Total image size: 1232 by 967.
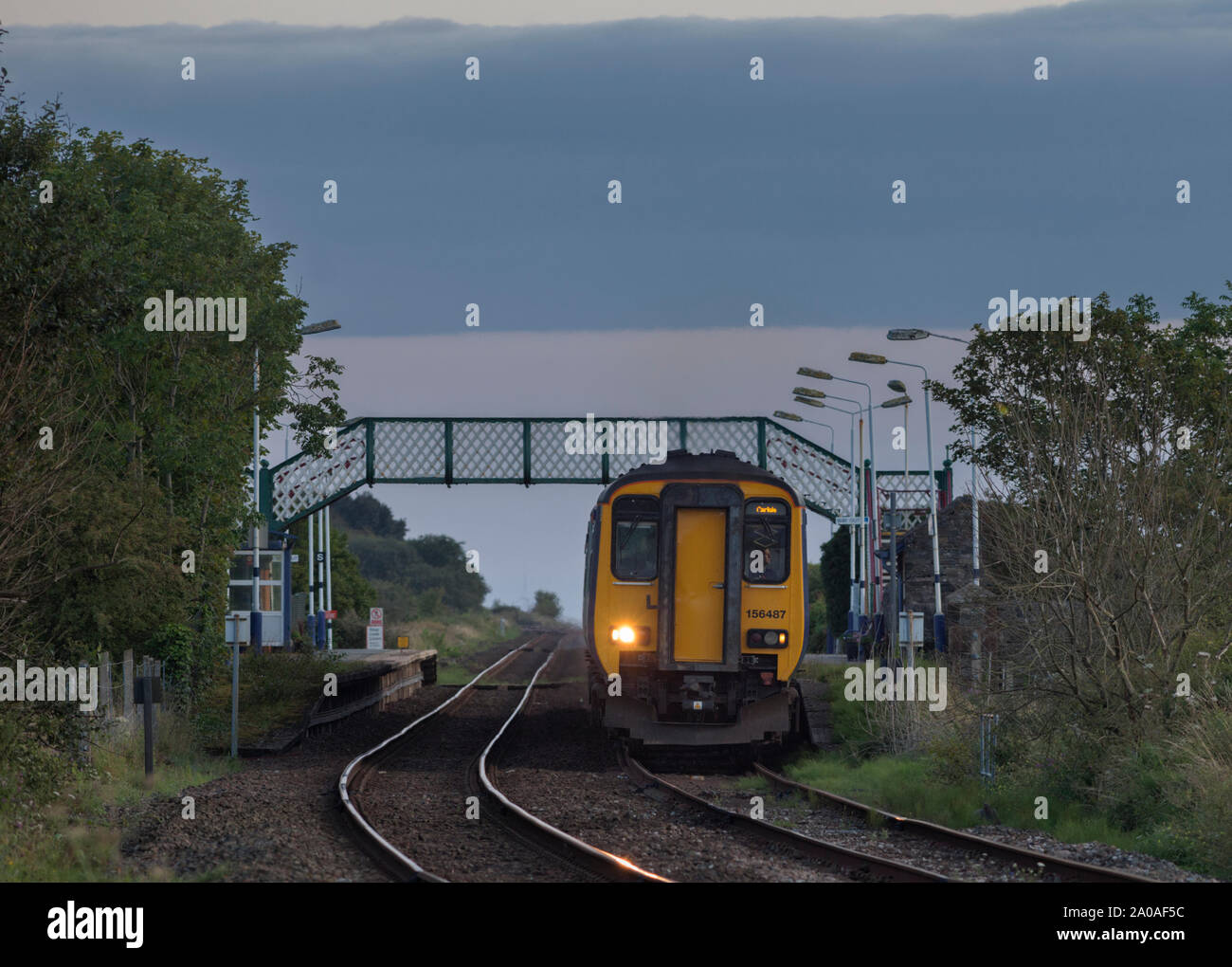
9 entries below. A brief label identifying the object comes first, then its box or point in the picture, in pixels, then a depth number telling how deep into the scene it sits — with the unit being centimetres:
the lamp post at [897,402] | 3084
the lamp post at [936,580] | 2988
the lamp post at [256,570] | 2168
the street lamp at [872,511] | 3253
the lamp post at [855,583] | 3944
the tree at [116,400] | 1698
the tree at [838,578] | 5931
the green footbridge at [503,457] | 3816
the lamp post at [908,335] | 2678
